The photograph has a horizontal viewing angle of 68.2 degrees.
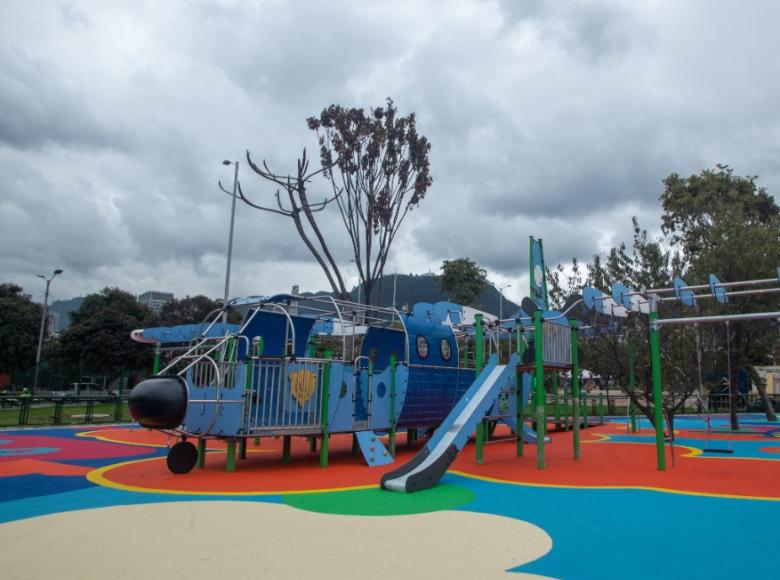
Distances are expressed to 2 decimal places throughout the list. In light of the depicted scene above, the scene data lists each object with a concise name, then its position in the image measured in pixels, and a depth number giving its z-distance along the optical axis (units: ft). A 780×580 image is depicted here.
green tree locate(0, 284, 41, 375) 145.07
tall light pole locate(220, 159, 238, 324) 95.68
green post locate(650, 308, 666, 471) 35.17
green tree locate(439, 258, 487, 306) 158.40
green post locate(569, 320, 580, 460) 40.60
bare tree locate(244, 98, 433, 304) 92.89
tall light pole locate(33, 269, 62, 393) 119.55
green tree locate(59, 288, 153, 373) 151.84
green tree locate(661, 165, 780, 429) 67.62
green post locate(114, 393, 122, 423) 79.05
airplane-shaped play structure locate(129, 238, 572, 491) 31.53
